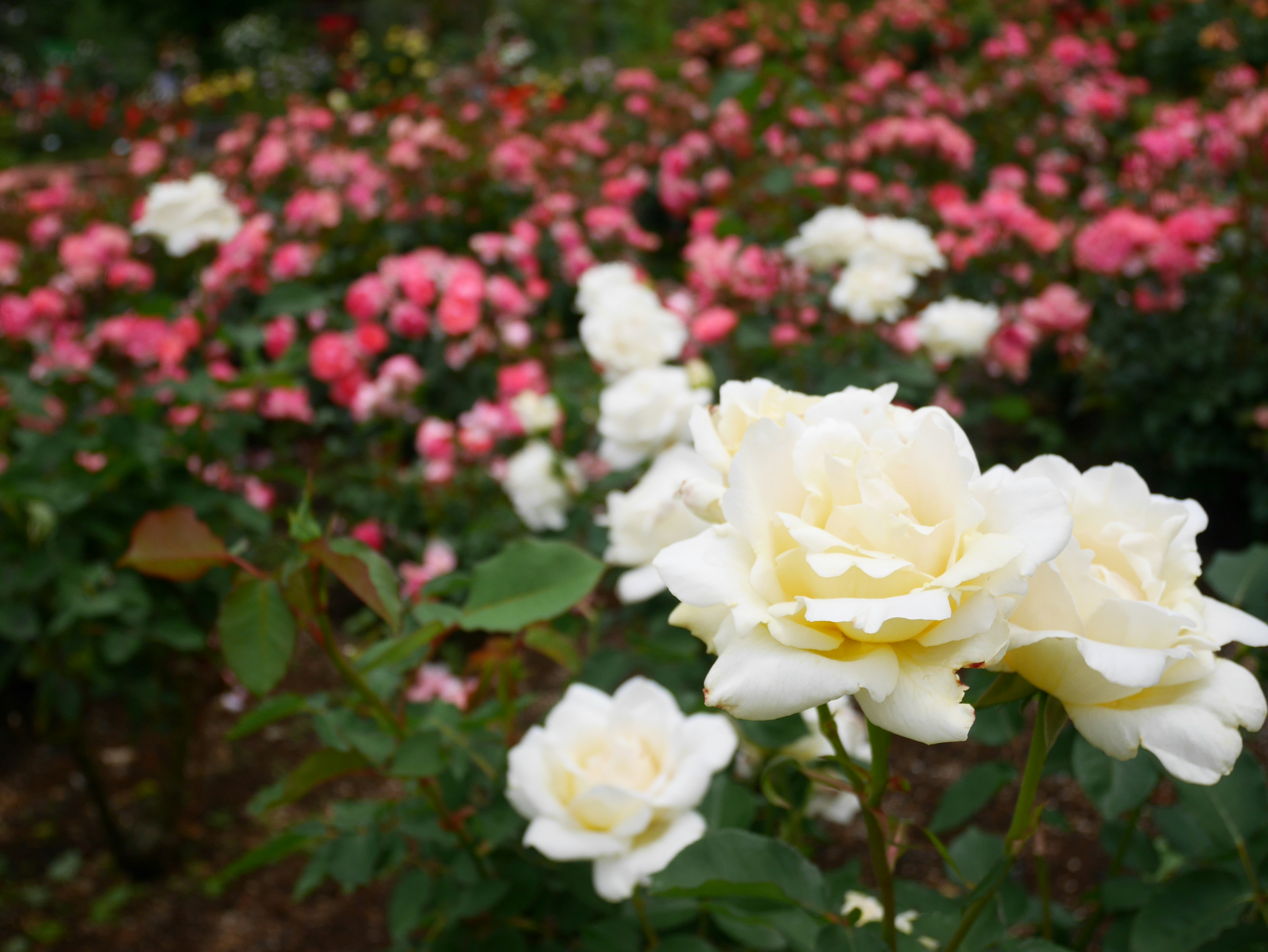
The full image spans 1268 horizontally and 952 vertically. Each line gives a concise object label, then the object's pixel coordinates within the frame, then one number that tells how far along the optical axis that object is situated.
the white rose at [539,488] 1.61
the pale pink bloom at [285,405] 2.42
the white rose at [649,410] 1.12
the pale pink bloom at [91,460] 1.70
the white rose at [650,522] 0.87
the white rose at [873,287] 1.48
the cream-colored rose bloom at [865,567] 0.39
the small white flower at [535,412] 1.76
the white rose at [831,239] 1.50
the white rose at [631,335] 1.32
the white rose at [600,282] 1.50
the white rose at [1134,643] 0.42
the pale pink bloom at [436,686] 1.76
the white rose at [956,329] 1.67
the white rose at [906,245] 1.49
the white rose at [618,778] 0.68
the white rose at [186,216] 1.64
